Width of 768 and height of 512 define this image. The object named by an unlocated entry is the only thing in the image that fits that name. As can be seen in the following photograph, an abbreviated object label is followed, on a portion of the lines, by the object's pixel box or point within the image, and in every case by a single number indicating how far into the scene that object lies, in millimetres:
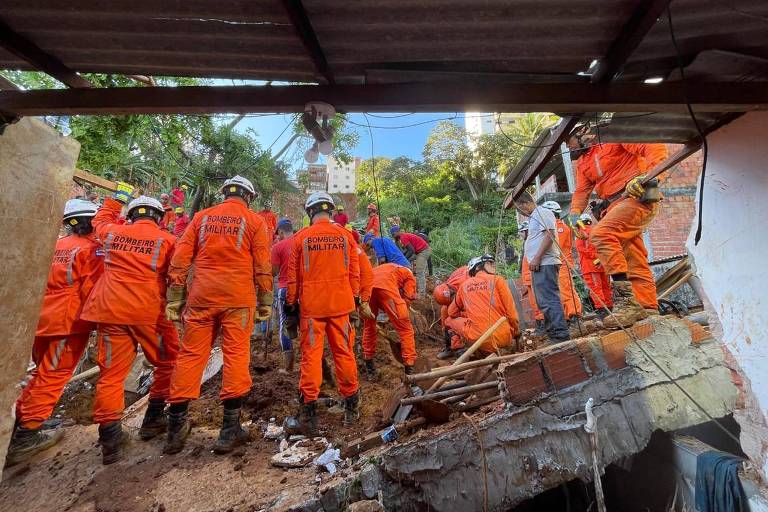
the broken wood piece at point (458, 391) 2807
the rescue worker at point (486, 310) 4285
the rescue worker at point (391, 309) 4699
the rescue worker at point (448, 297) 5621
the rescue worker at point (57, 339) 2957
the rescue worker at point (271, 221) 8250
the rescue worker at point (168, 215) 7679
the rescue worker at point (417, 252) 8523
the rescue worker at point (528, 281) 5348
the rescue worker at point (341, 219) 8225
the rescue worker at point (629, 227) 3574
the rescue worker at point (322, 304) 3240
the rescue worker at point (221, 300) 2951
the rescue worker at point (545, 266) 4227
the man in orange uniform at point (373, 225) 8781
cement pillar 2098
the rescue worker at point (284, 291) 4246
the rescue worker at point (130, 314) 2904
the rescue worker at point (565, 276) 4935
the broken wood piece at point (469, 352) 2981
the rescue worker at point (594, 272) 5066
